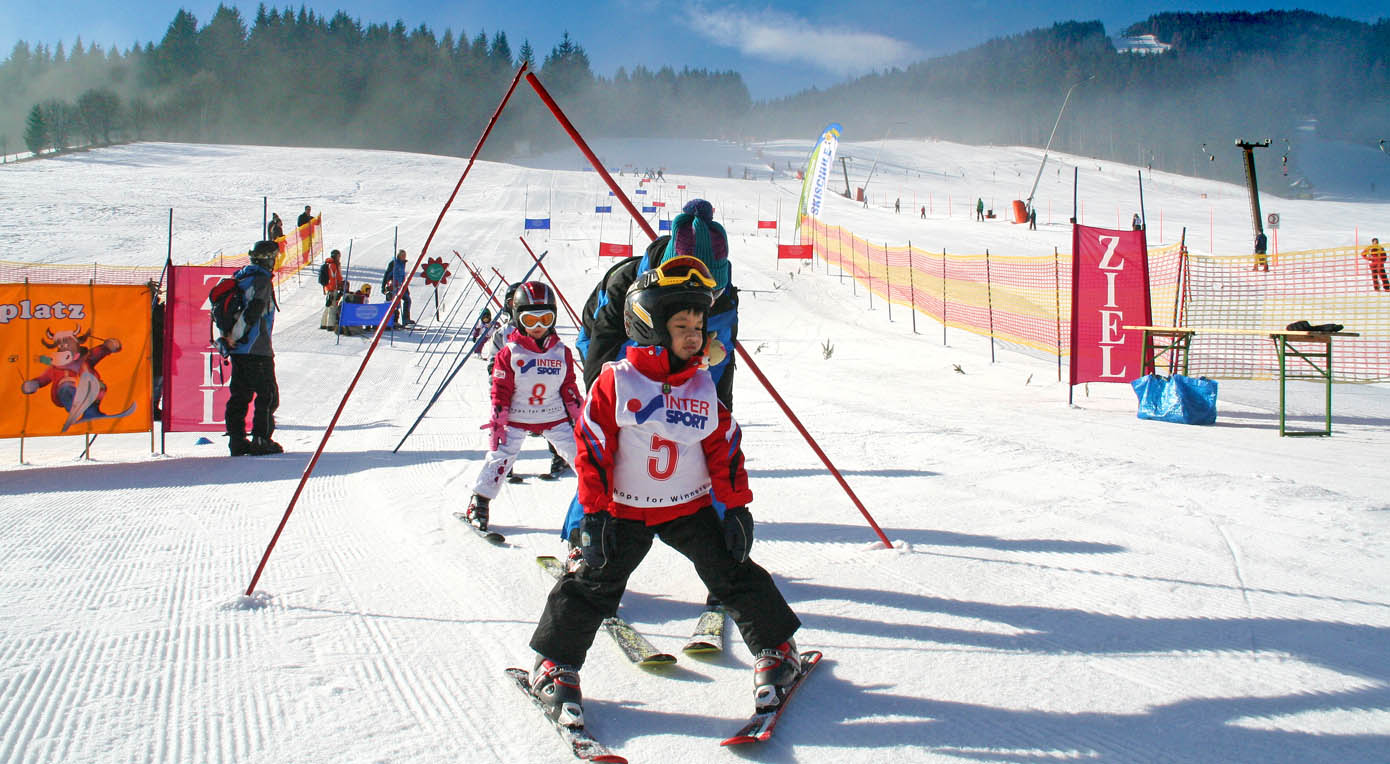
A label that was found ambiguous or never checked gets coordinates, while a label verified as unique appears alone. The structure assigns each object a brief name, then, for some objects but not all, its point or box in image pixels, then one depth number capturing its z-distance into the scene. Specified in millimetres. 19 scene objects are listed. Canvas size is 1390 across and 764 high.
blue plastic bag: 7777
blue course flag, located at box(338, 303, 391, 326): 15070
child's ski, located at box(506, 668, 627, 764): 2123
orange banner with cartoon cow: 6355
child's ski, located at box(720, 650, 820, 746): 2227
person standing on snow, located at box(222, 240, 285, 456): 6930
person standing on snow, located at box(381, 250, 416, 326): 17594
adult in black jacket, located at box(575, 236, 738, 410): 3131
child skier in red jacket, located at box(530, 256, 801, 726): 2475
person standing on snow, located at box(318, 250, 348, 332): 16000
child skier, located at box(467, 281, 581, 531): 5062
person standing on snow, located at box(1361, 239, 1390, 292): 10508
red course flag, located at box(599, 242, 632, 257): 24888
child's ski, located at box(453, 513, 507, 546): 4320
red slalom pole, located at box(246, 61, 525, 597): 3303
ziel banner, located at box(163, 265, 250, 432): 7238
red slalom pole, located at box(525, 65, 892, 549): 3331
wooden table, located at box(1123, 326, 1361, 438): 7234
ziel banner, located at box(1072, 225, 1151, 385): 9133
